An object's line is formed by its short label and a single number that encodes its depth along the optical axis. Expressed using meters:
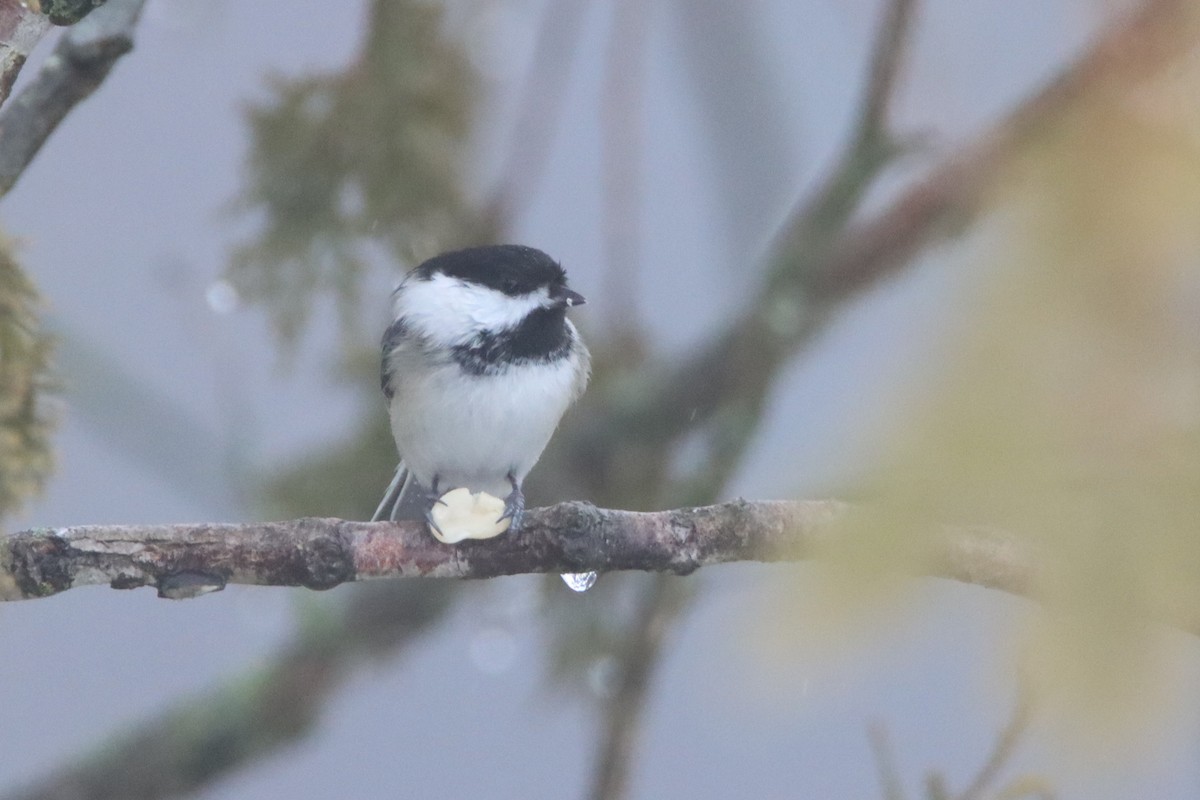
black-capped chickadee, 6.64
